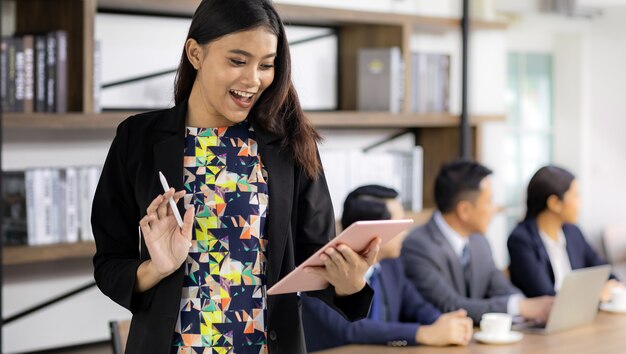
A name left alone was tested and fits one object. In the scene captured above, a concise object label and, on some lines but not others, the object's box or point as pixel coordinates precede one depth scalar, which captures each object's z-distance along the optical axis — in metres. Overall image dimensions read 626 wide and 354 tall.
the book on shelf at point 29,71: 3.33
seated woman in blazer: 3.94
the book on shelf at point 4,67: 3.29
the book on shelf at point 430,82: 4.54
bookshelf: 3.41
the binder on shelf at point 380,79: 4.35
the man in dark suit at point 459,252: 3.47
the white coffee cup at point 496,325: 2.92
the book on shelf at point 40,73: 3.35
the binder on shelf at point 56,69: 3.38
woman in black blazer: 1.61
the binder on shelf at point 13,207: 3.39
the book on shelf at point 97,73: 3.46
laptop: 3.11
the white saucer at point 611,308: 3.55
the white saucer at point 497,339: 2.90
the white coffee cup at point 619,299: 3.56
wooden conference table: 2.80
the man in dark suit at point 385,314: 2.86
